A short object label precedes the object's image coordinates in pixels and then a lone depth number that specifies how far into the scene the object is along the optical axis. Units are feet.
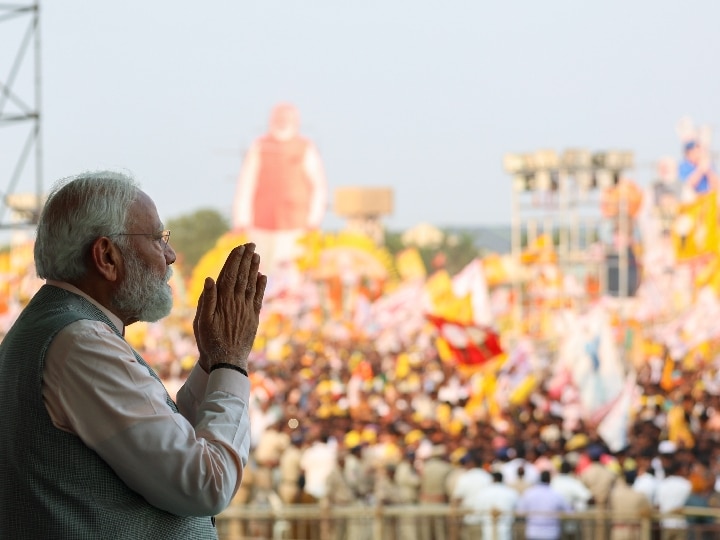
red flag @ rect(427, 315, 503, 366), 39.65
